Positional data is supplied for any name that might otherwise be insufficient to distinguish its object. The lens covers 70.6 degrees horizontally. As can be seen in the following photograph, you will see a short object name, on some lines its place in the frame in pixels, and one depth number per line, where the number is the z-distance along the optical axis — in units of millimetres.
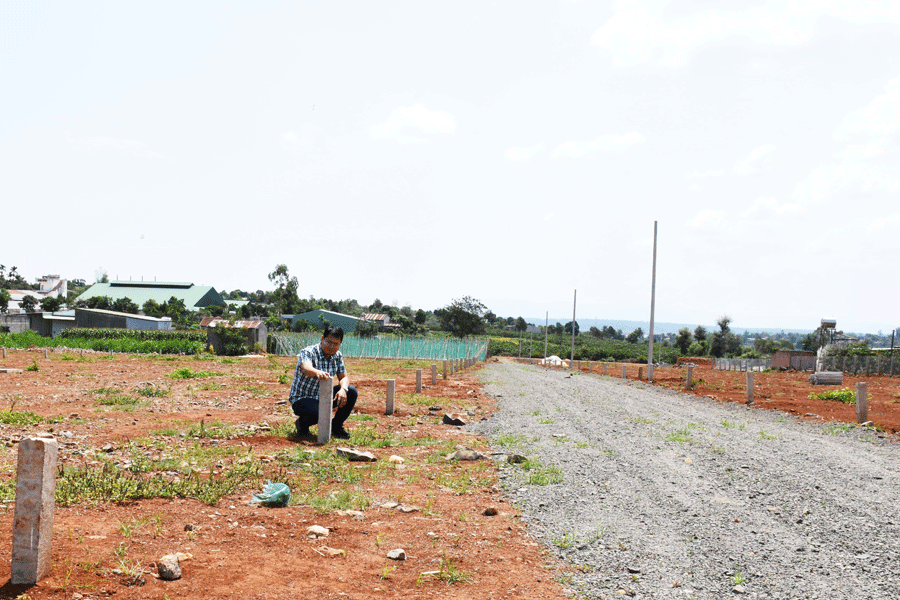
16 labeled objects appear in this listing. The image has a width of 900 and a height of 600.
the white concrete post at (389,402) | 13362
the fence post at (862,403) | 15452
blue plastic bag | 5867
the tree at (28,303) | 88438
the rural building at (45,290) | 95375
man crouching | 9172
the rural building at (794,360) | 53375
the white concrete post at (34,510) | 3730
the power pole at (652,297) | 33700
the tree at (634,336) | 151625
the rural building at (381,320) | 112562
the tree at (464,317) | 96250
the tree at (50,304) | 83956
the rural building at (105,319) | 69062
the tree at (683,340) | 111750
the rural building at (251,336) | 49000
